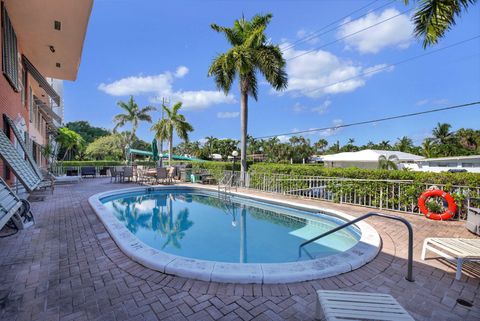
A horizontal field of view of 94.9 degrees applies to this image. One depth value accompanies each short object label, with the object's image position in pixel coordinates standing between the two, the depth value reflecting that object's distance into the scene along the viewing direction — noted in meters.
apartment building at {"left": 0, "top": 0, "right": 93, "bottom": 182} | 6.47
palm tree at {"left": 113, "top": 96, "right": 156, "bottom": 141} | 26.12
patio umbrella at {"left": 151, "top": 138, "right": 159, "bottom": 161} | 15.71
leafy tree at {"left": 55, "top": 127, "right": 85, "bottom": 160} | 17.16
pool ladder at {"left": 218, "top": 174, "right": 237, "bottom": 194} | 11.67
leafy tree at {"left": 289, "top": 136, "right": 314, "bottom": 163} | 47.94
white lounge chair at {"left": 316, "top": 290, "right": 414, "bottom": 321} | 1.73
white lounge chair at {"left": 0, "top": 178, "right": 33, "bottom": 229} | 3.17
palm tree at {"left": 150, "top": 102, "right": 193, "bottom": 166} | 22.17
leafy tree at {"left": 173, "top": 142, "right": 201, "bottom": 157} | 56.56
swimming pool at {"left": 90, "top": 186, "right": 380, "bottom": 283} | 3.04
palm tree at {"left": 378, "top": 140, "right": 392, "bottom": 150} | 58.51
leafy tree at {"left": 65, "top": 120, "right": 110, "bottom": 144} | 40.38
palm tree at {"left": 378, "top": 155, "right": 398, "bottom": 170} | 16.61
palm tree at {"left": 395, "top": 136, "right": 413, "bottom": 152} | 48.70
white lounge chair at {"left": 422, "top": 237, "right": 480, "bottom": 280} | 2.91
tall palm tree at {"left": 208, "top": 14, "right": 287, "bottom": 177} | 12.12
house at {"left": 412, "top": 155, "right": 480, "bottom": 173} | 25.24
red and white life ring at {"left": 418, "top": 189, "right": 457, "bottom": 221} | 5.68
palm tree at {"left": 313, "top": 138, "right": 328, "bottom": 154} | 67.83
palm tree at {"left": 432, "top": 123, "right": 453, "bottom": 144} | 42.85
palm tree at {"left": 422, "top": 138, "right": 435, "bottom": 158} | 39.25
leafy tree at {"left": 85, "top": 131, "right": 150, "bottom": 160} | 29.77
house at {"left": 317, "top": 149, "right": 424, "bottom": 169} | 18.98
